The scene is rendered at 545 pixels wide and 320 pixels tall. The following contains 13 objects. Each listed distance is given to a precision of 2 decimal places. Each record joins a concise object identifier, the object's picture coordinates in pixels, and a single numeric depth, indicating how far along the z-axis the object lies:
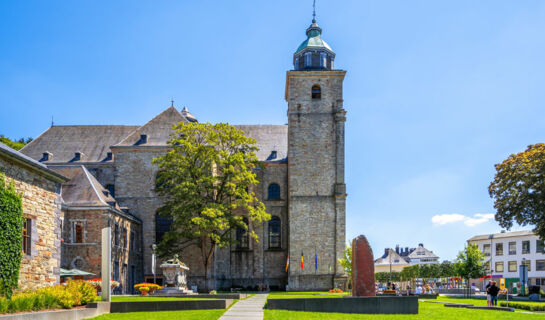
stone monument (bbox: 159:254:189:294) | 29.83
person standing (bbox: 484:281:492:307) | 23.35
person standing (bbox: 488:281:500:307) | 23.08
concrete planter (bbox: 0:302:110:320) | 11.95
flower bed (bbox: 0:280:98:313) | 12.90
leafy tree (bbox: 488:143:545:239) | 33.62
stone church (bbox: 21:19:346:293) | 42.19
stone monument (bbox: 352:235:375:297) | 17.97
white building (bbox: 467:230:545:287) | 68.52
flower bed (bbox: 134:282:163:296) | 28.72
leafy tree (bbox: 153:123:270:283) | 37.62
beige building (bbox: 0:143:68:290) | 16.22
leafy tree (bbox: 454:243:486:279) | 39.03
